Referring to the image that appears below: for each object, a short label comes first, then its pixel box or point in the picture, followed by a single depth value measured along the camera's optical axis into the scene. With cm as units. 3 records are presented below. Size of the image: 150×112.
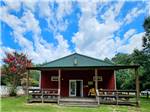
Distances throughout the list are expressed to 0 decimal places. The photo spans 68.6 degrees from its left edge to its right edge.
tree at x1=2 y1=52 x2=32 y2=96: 1184
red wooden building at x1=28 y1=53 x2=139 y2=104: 1044
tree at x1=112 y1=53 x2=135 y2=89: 1855
